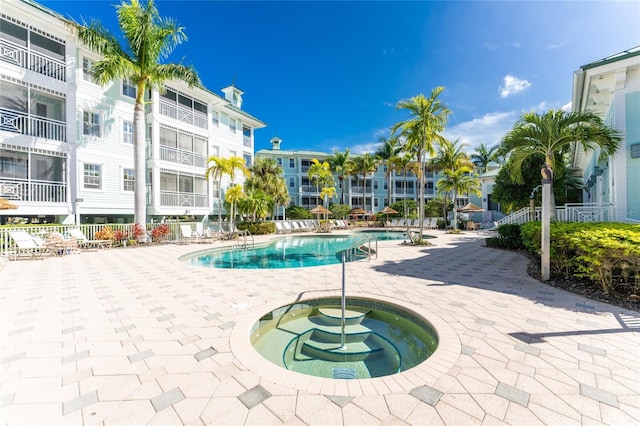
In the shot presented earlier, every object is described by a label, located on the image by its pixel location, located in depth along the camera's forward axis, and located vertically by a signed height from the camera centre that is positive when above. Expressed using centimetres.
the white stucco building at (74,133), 1266 +457
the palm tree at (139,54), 1304 +815
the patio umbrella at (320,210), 2662 +14
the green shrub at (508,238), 1242 -138
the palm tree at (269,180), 2364 +283
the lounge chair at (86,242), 1238 -131
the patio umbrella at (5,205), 955 +38
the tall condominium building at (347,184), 4103 +438
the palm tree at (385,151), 3708 +840
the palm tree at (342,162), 3700 +676
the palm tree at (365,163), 3750 +664
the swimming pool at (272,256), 1053 -205
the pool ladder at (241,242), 1473 -180
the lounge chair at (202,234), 1639 -130
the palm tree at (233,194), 1830 +126
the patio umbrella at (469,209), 2661 +5
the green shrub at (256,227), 2150 -119
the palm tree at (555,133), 809 +232
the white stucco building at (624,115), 926 +327
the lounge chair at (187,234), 1590 -126
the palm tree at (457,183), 2323 +234
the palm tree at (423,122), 1347 +451
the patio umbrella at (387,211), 2894 -6
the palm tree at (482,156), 4371 +878
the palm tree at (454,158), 2561 +500
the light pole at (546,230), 645 -52
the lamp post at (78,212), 1413 +11
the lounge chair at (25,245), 1011 -111
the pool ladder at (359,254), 1076 -182
